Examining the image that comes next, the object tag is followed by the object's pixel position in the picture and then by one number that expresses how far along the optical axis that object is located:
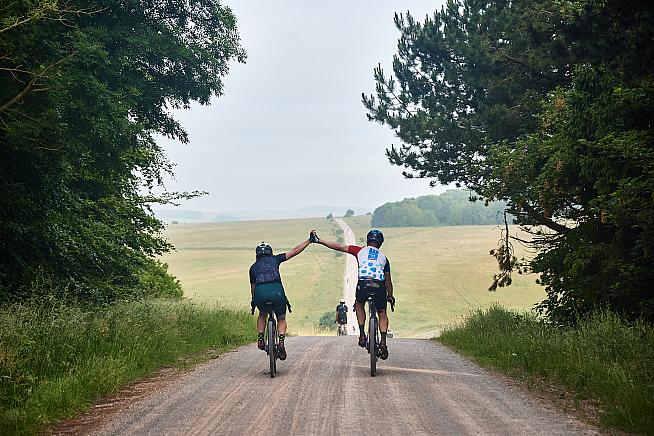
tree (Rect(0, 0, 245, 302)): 13.91
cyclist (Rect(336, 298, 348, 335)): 29.39
